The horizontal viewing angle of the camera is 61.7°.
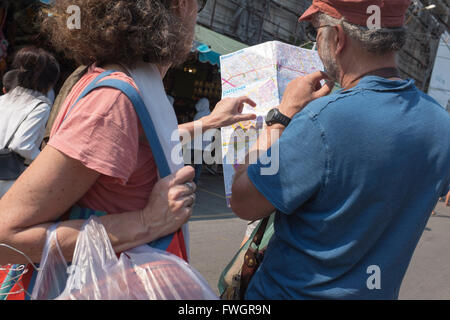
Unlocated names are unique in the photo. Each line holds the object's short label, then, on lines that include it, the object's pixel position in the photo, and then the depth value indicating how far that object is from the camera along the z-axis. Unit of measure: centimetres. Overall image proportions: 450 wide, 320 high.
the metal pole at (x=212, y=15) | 1064
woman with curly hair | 98
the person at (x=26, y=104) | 283
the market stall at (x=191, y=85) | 1042
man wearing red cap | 113
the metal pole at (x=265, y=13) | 1217
